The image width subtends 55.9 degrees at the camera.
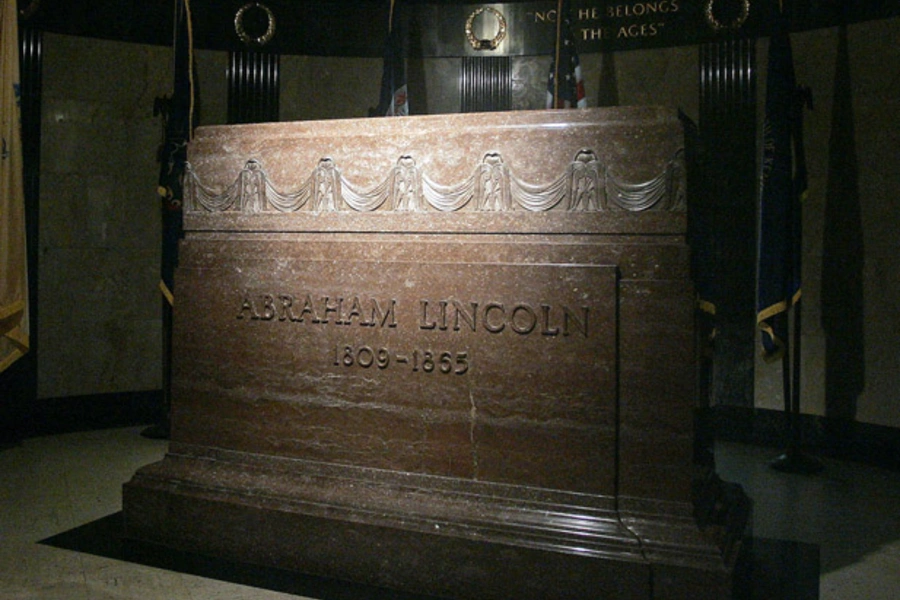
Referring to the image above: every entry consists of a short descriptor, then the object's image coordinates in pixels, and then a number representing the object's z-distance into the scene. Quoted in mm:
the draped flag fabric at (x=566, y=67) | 5457
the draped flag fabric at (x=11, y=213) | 4895
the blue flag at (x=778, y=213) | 4914
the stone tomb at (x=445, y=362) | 3012
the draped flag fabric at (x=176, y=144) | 5605
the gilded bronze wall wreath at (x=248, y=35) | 6723
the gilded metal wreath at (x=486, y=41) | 6805
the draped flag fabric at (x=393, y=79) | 6160
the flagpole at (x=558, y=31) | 5379
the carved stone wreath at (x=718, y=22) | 6121
